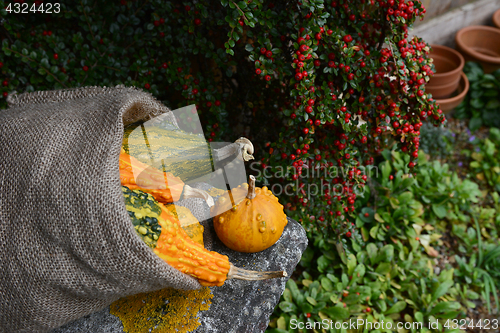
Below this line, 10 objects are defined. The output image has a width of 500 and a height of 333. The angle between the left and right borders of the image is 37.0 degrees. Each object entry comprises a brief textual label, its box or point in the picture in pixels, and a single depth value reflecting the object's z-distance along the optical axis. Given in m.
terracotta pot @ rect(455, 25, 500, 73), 1.48
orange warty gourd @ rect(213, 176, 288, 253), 0.78
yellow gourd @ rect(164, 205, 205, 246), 0.78
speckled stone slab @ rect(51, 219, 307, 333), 0.77
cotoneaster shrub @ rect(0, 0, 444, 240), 0.83
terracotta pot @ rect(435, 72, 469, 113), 1.28
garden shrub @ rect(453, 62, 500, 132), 1.38
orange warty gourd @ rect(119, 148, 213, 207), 0.75
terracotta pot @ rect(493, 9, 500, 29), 1.57
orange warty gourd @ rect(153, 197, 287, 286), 0.72
